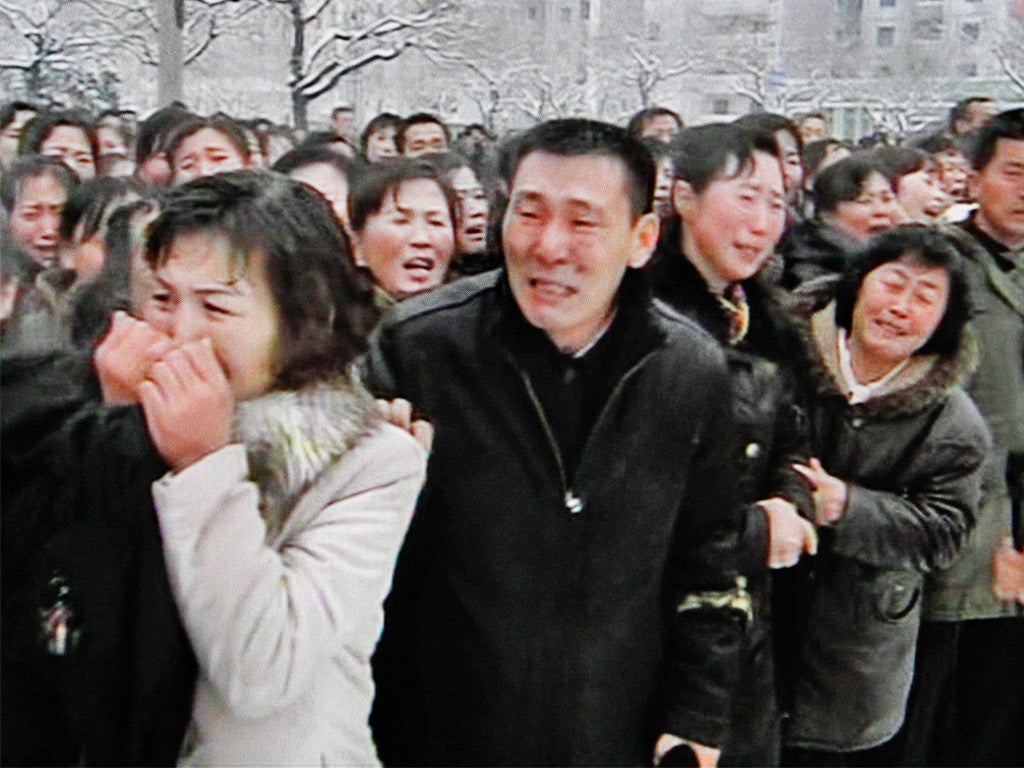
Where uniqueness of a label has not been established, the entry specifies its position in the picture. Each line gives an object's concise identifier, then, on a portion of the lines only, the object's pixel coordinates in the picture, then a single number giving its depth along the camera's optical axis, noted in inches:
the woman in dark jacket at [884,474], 90.9
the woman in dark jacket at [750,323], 79.6
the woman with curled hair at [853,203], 122.2
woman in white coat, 50.6
